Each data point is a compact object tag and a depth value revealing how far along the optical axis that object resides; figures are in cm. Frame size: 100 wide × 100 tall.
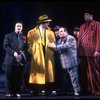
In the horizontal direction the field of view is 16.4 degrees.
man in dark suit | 649
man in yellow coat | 667
